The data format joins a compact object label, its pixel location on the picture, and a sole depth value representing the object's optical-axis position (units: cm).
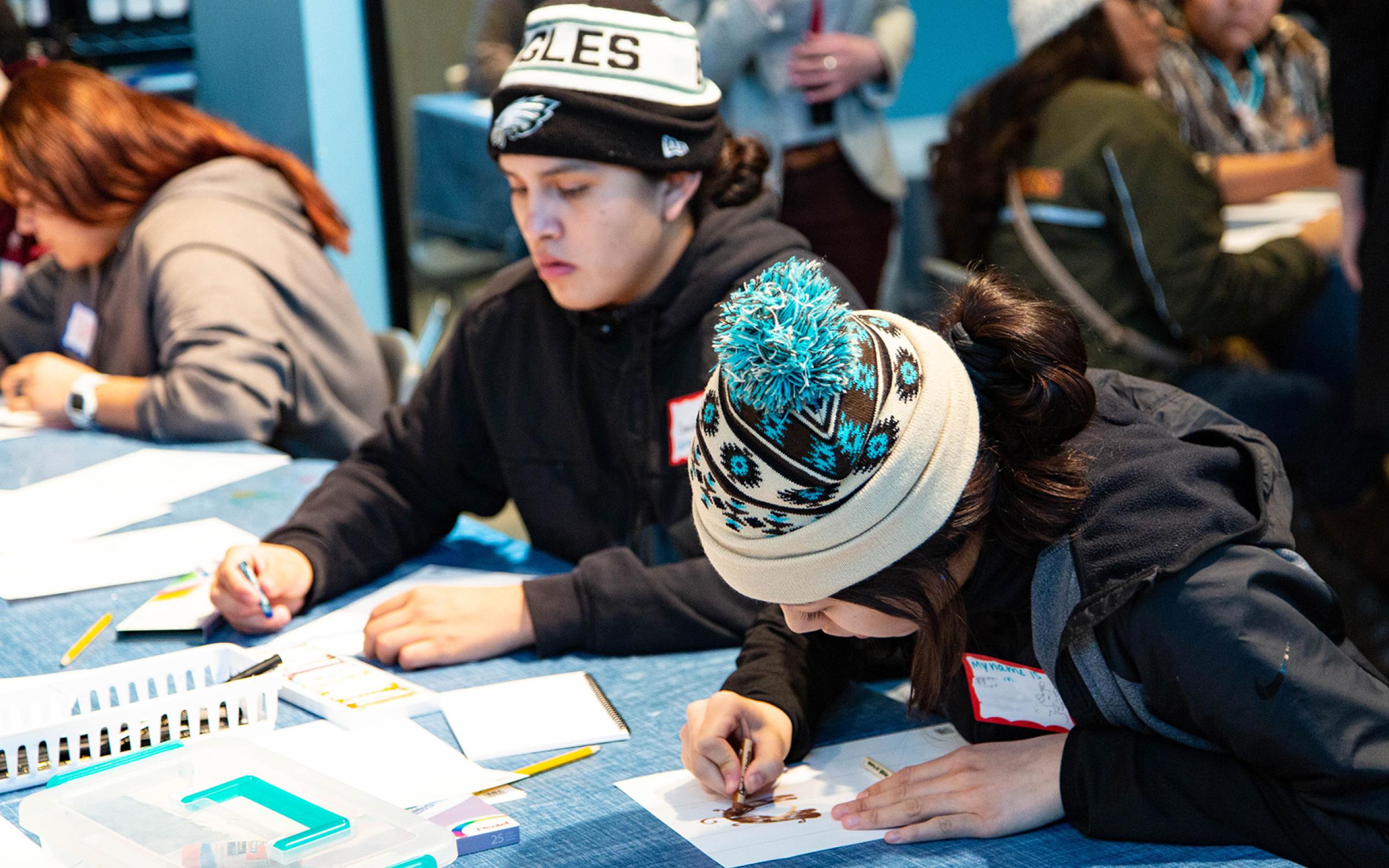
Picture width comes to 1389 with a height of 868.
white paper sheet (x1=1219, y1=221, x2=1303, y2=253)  296
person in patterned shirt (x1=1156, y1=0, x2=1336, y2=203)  328
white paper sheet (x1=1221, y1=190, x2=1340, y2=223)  319
